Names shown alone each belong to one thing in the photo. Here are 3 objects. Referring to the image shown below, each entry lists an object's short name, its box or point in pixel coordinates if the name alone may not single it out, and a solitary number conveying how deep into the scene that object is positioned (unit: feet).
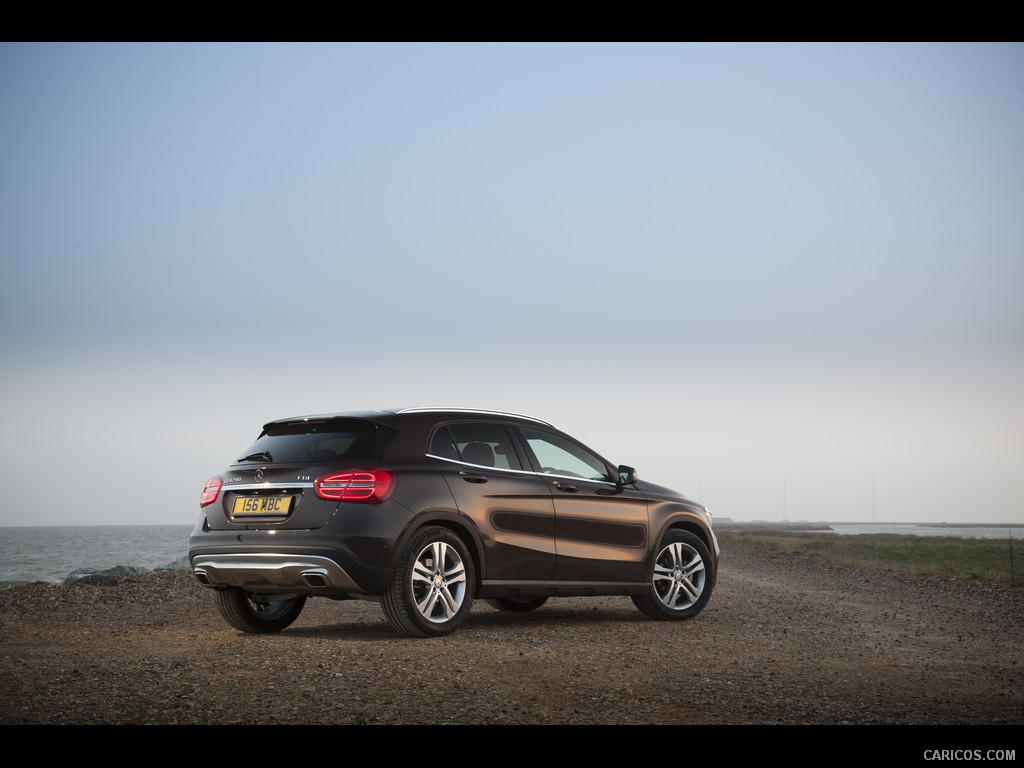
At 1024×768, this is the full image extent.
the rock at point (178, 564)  89.99
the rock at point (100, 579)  52.21
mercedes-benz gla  25.96
